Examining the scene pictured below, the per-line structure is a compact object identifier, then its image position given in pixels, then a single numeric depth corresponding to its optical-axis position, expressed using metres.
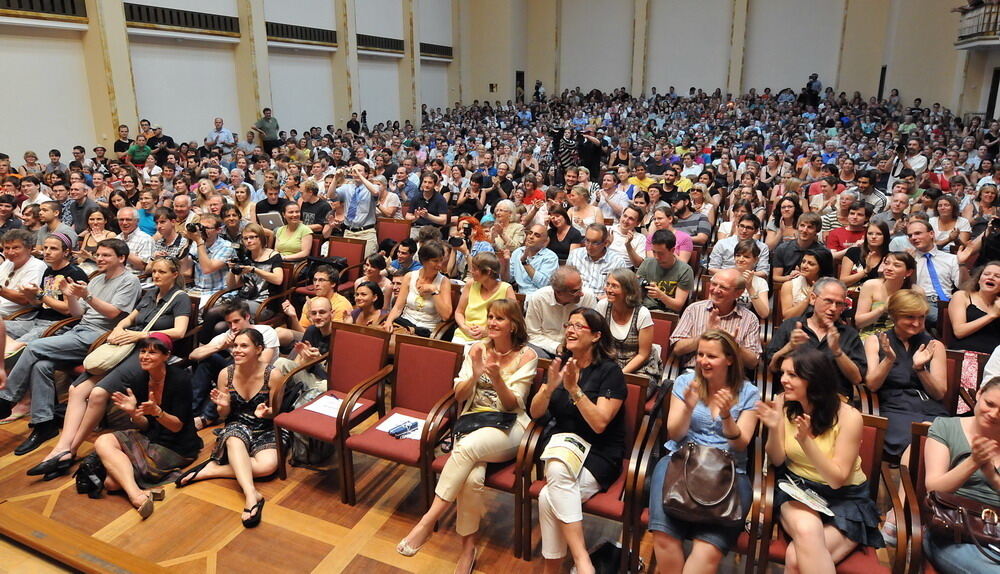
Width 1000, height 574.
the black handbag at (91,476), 3.43
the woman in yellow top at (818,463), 2.40
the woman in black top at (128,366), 3.73
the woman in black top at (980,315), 3.61
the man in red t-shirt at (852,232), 5.09
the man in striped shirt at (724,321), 3.55
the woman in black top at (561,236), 5.45
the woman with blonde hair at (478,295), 4.04
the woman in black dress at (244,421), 3.51
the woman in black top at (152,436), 3.37
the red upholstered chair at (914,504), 2.27
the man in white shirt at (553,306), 3.69
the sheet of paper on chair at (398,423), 3.30
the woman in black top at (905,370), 3.19
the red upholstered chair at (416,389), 3.21
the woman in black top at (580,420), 2.68
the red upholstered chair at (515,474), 2.85
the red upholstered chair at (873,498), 2.37
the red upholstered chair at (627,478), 2.67
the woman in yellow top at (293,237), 5.77
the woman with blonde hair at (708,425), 2.49
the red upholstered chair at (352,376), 3.43
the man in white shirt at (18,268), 4.59
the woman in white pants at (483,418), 2.88
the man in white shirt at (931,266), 4.38
